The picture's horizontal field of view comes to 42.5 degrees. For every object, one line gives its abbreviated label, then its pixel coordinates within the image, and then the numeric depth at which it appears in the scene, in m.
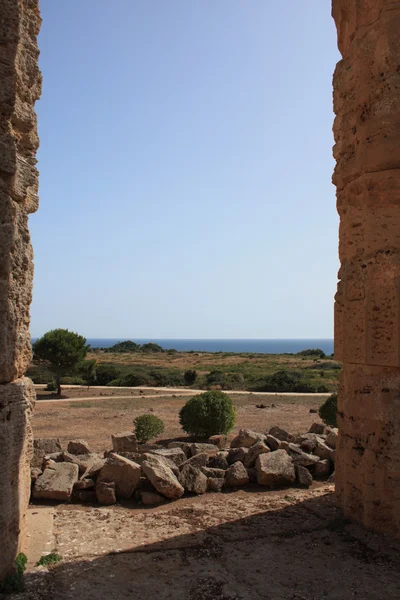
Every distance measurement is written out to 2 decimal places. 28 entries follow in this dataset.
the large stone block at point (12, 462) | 4.58
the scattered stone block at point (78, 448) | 9.81
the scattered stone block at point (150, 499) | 7.50
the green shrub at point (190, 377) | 33.59
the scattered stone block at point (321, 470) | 8.82
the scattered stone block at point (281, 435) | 10.56
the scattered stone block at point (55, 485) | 7.39
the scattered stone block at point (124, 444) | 10.23
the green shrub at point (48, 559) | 5.21
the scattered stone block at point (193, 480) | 7.89
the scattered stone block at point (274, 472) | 8.23
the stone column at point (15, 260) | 4.62
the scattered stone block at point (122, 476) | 7.66
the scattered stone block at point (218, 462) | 8.75
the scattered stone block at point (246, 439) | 10.10
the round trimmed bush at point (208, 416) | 13.88
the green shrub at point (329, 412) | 14.50
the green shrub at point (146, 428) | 13.16
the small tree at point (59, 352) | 26.33
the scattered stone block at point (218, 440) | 12.07
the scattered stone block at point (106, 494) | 7.42
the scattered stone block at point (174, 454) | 8.66
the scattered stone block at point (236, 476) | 8.23
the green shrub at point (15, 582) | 4.53
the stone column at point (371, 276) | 6.09
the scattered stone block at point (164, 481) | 7.58
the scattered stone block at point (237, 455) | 9.06
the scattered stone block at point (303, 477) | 8.29
